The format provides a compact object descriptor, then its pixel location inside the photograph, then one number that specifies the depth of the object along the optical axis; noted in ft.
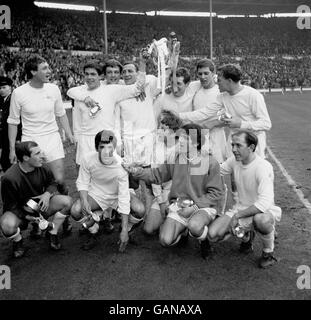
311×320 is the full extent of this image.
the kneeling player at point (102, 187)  14.65
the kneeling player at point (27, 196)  14.17
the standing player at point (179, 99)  17.28
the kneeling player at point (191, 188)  14.06
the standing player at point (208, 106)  16.78
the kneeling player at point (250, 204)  13.21
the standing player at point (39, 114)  16.46
